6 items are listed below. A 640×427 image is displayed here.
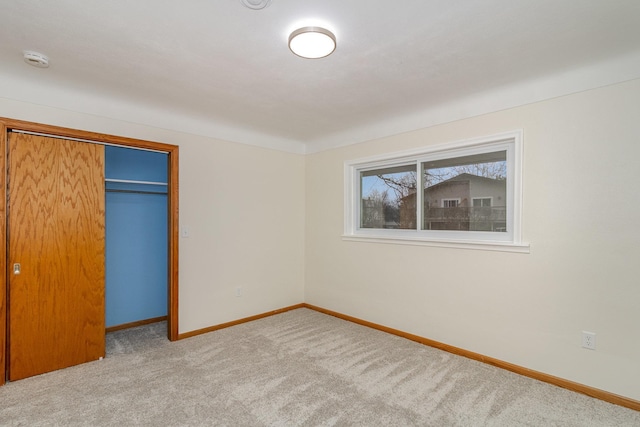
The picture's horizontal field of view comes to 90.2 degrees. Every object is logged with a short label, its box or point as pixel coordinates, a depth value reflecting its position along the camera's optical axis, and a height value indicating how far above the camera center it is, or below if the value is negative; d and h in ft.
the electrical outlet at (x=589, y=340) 7.61 -3.08
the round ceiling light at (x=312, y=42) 6.05 +3.34
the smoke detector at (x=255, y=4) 5.22 +3.45
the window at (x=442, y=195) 9.25 +0.56
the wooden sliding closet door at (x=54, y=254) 8.30 -1.21
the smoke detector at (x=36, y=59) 6.96 +3.39
